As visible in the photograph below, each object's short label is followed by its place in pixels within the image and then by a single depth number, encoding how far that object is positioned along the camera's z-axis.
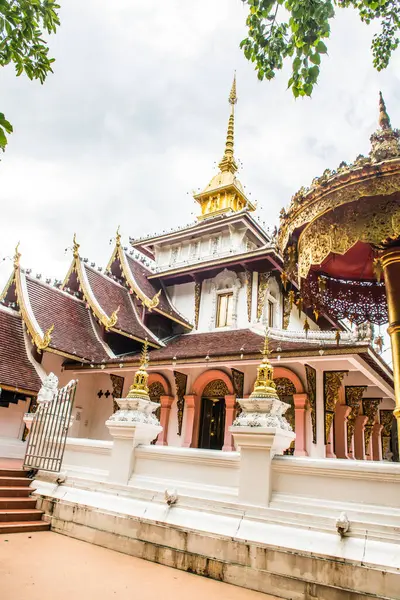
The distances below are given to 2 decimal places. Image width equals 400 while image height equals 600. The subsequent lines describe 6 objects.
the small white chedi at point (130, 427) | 5.05
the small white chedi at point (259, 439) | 3.96
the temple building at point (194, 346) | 9.70
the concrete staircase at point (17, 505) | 4.93
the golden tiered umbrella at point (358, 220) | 3.83
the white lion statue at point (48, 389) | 7.08
